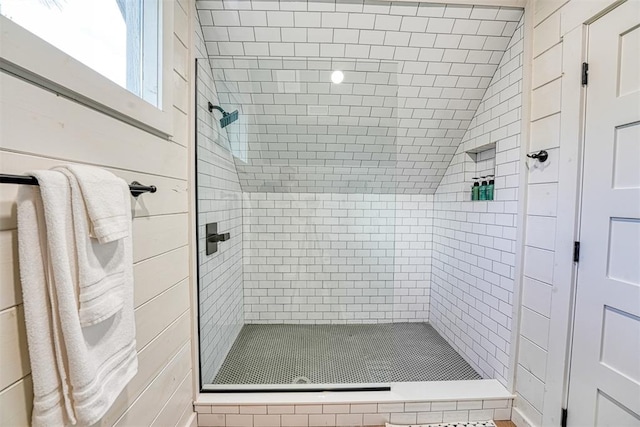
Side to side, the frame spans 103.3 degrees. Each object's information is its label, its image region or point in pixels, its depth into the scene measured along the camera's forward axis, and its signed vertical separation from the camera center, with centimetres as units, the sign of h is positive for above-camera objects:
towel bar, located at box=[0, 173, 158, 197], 48 +3
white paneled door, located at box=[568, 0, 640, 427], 100 -12
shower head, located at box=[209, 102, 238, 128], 184 +64
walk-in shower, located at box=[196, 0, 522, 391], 160 +10
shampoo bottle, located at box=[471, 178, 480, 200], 195 +12
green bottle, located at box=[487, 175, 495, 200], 181 +12
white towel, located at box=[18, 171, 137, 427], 54 -25
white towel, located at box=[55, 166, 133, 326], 60 -17
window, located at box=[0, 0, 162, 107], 66 +55
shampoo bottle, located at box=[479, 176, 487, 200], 187 +11
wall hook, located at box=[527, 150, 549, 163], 135 +28
